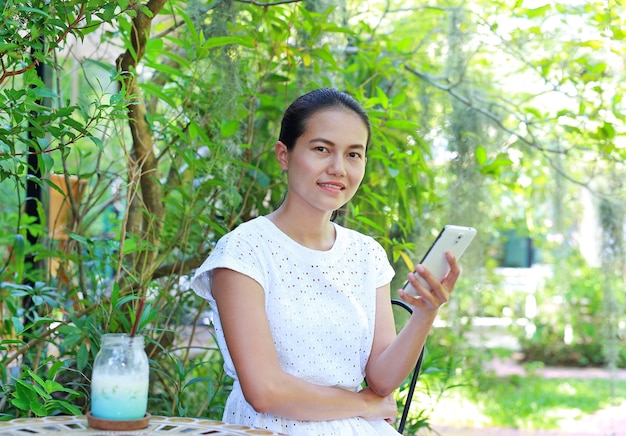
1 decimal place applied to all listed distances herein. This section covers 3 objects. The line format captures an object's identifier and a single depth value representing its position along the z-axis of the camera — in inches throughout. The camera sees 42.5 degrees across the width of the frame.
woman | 60.9
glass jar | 47.9
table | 49.7
